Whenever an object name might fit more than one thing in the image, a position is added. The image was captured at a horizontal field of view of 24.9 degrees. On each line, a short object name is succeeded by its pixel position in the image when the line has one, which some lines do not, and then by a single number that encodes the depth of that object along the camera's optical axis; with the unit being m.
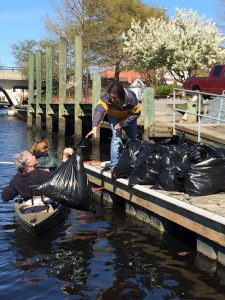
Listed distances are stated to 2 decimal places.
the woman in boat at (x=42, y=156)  8.75
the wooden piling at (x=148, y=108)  14.45
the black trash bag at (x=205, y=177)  7.06
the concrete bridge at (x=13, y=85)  69.75
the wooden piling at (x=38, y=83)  29.27
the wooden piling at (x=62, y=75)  23.48
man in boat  7.25
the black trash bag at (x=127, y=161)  8.44
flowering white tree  42.31
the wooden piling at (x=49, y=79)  26.05
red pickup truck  21.81
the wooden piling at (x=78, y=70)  21.59
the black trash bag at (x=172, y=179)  7.32
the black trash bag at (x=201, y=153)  7.42
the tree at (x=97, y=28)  45.94
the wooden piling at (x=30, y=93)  31.08
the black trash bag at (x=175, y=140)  9.13
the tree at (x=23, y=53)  58.69
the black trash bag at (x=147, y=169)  7.92
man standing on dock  8.18
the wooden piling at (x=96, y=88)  18.66
